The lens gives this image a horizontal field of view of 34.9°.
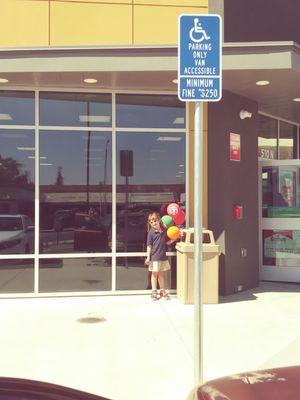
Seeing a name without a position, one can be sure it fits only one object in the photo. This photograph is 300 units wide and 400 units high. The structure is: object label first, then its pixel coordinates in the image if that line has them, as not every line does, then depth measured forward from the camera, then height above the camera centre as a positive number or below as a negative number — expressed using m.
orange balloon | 8.04 -0.62
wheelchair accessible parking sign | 3.82 +1.12
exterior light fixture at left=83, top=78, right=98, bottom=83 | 7.96 +1.95
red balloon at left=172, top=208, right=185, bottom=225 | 8.34 -0.37
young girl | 8.05 -0.93
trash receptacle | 7.82 -1.23
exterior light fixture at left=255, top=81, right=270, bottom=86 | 8.05 +1.93
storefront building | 8.17 +0.72
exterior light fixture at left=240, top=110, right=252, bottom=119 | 8.99 +1.56
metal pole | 3.88 -0.45
